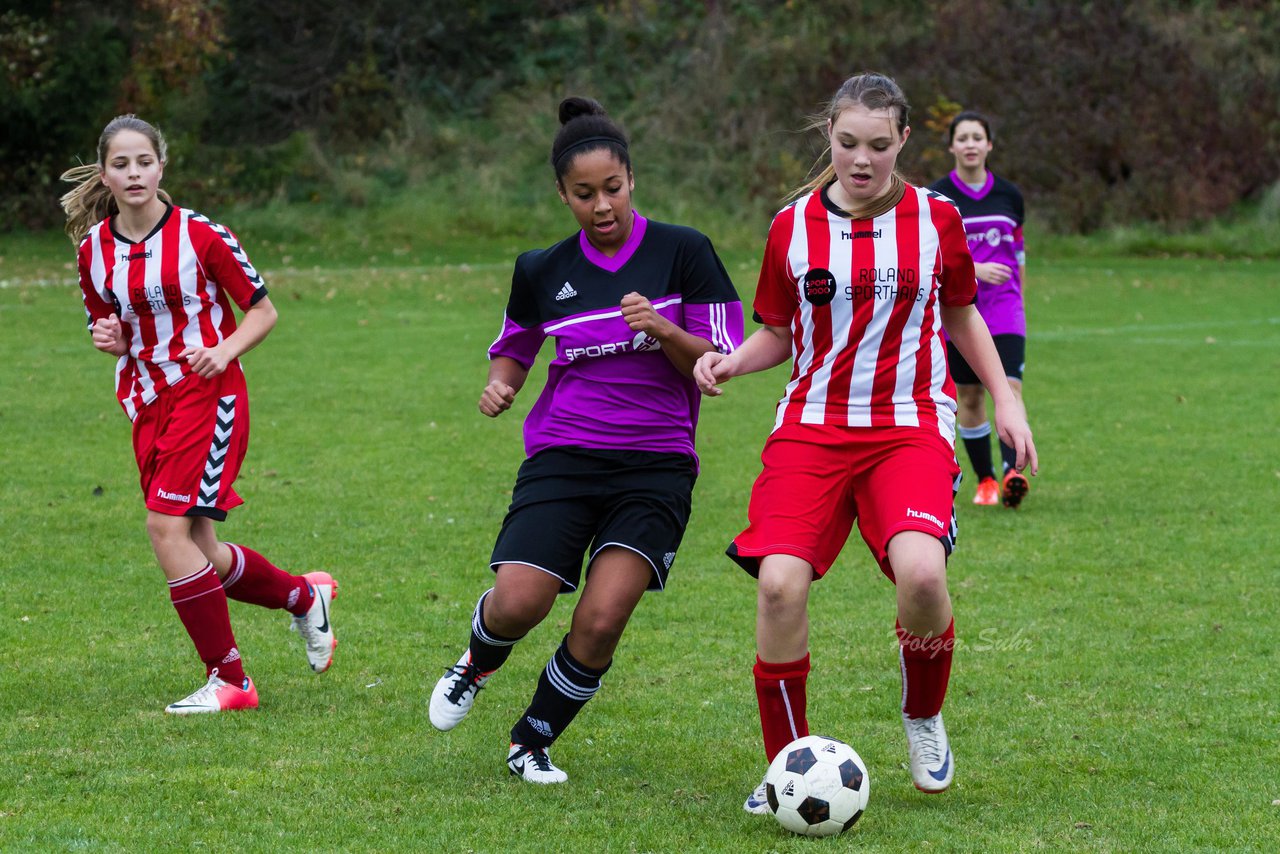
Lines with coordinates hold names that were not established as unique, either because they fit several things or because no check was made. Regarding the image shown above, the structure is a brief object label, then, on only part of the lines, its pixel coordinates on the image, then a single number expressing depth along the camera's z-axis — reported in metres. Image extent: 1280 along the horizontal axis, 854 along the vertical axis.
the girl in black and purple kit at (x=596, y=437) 8.98
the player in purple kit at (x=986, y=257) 18.03
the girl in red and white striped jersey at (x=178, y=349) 10.62
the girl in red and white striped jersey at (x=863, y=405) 8.37
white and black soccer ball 7.95
